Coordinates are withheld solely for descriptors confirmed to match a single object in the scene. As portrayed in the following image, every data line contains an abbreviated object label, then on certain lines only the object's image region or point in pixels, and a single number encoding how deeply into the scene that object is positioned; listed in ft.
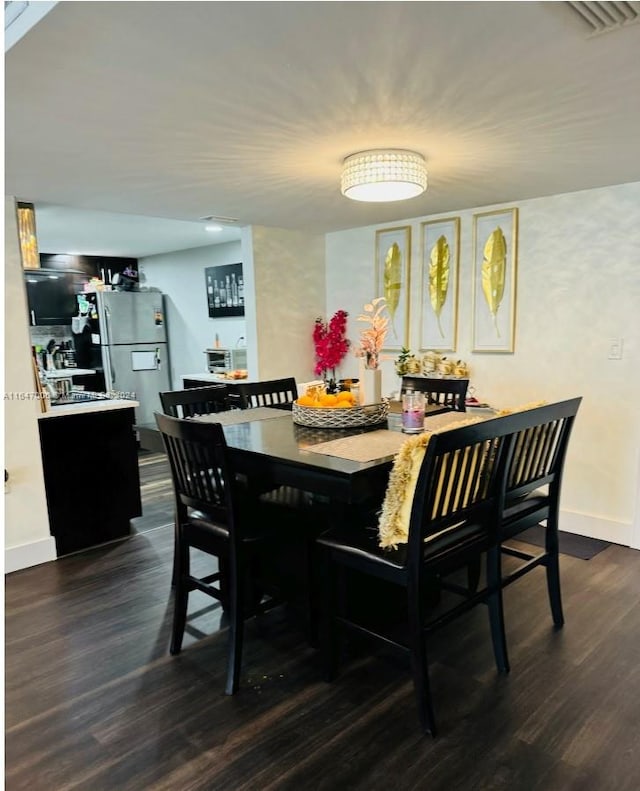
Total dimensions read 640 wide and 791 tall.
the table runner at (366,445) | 6.64
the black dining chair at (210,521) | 6.56
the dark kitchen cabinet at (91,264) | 21.74
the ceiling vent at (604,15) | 4.31
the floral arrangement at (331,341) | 15.11
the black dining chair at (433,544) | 5.85
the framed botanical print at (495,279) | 11.87
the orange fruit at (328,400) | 8.29
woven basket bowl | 8.10
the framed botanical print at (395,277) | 13.66
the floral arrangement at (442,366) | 12.84
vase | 8.46
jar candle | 7.86
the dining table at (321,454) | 6.04
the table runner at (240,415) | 9.05
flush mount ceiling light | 7.82
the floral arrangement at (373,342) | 8.17
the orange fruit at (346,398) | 8.32
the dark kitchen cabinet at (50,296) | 20.68
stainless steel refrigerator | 20.65
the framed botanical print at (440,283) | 12.80
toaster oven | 18.12
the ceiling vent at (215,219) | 12.56
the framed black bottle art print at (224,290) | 19.36
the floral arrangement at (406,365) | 13.46
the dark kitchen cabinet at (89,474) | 10.63
